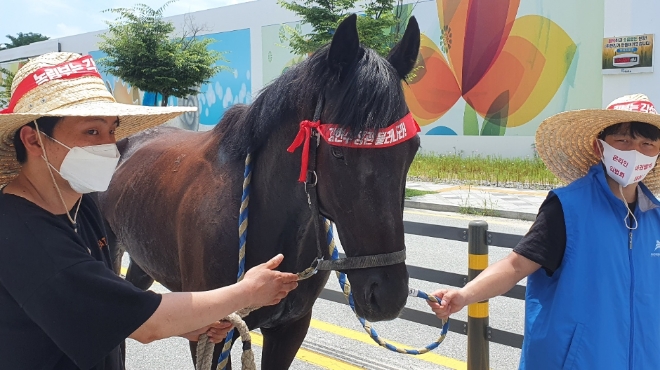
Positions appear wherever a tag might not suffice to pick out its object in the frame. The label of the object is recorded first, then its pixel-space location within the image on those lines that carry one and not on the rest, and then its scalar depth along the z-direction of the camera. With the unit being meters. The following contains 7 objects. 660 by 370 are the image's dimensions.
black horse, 1.92
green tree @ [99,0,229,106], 17.75
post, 3.51
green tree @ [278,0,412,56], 13.19
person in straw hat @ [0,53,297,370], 1.35
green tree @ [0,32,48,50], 55.16
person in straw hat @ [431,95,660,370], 1.97
